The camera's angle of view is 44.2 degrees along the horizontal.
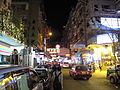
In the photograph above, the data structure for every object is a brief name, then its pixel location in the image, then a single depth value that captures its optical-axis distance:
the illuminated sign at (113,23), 19.33
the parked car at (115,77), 11.83
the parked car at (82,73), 15.27
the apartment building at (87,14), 22.90
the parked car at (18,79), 2.83
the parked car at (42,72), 8.82
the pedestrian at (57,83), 6.91
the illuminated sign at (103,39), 24.59
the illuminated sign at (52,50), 30.14
